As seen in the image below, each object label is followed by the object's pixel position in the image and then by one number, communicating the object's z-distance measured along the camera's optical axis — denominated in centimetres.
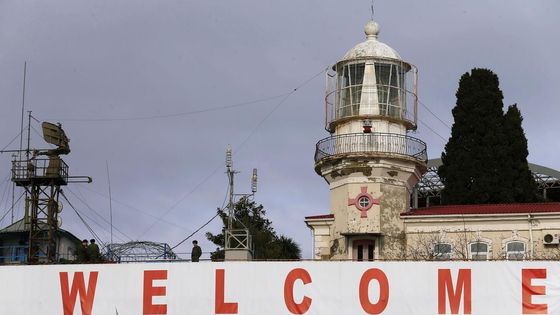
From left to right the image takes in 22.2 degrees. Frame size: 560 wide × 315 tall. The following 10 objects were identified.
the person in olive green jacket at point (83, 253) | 5481
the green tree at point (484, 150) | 7650
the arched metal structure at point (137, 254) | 5622
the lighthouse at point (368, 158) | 6500
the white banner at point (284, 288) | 4512
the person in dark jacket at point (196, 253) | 5331
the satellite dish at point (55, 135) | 7488
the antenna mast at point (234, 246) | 5719
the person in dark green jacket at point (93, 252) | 5391
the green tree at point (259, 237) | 7888
